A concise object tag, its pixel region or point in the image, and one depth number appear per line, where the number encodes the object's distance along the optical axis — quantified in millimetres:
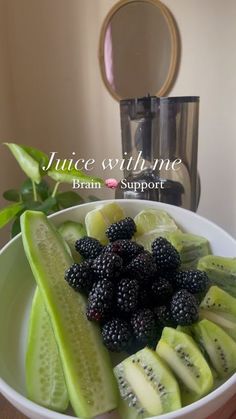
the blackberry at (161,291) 433
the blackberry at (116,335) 394
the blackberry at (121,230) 520
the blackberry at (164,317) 415
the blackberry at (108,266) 429
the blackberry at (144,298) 429
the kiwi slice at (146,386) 356
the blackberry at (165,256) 460
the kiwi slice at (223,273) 484
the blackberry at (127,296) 409
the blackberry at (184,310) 394
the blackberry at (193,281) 440
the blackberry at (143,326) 392
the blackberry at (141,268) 436
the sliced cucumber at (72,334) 371
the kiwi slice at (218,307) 425
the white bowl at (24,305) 358
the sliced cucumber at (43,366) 384
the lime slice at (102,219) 553
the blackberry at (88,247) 489
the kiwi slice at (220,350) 385
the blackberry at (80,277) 440
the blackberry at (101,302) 408
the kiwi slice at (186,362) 362
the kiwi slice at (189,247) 530
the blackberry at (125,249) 465
